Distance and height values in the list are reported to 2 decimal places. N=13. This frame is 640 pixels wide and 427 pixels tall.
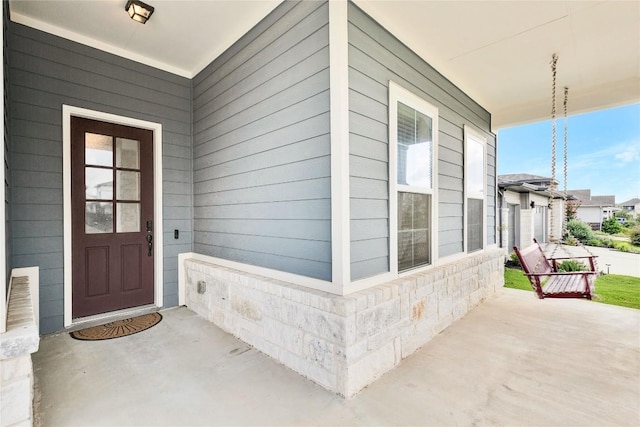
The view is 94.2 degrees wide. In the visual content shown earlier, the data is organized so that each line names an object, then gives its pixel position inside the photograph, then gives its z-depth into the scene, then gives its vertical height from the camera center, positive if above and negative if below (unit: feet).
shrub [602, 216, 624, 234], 30.21 -1.53
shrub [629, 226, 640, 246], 27.53 -2.26
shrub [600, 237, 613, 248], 30.09 -3.14
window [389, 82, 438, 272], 8.58 +1.12
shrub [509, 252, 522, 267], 23.77 -4.02
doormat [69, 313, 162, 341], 9.35 -3.87
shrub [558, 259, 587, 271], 20.22 -3.80
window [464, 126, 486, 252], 13.28 +1.18
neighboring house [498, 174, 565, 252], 24.40 +0.13
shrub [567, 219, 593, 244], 31.53 -2.13
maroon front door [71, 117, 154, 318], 10.20 -0.12
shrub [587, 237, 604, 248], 31.04 -3.24
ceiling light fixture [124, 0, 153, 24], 8.41 +5.88
